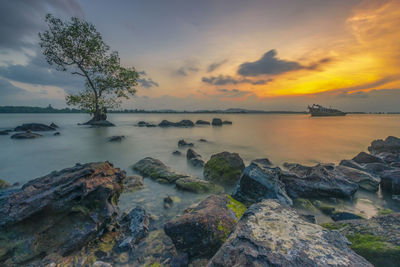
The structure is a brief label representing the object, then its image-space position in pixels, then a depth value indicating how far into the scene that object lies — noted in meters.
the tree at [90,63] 22.98
